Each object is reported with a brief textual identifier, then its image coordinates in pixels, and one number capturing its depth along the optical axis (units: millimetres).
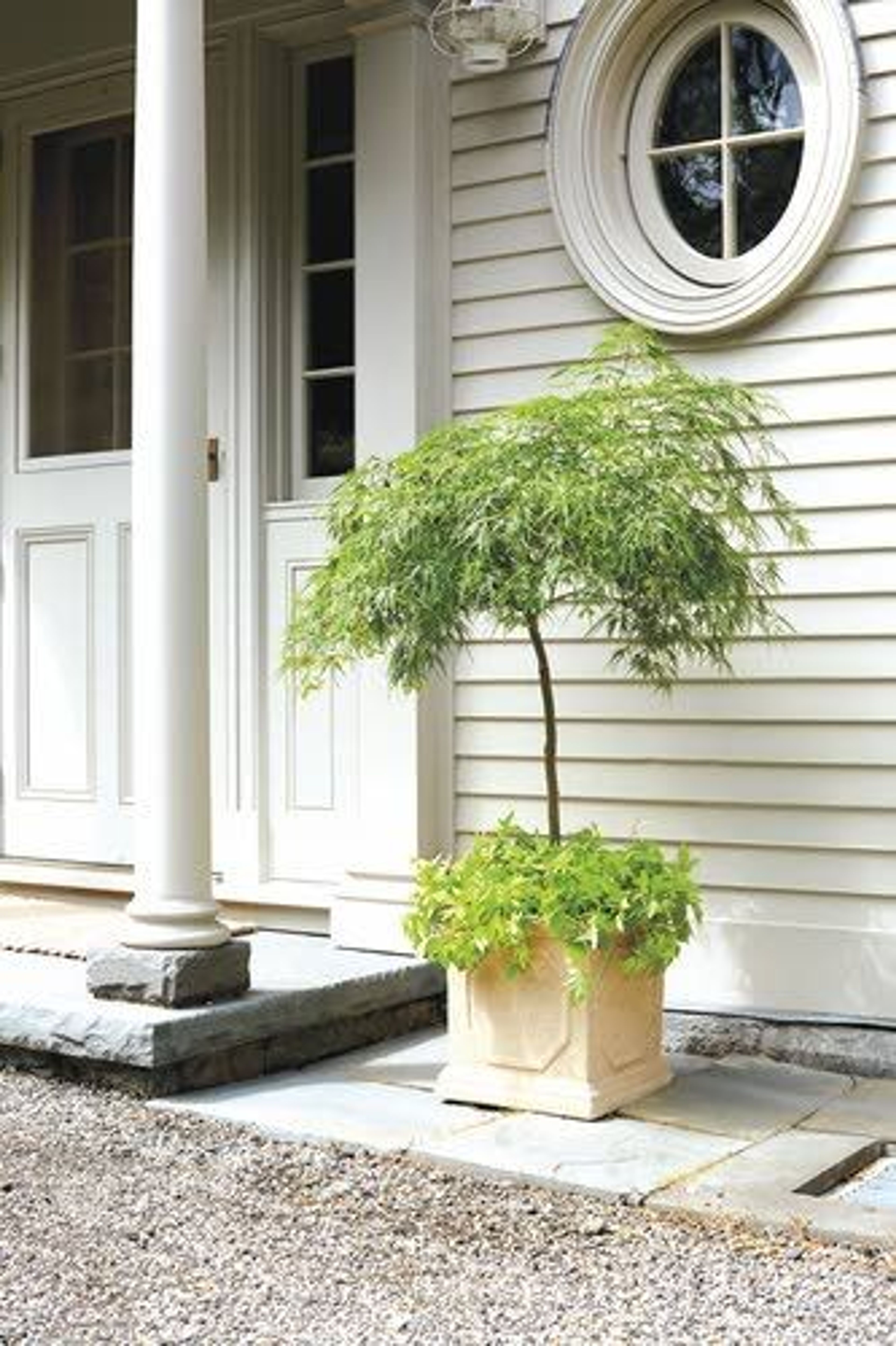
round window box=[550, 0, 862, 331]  4336
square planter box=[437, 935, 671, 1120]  3734
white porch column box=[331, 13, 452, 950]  4758
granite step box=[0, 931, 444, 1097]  3908
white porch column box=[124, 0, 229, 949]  4047
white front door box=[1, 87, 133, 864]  5508
